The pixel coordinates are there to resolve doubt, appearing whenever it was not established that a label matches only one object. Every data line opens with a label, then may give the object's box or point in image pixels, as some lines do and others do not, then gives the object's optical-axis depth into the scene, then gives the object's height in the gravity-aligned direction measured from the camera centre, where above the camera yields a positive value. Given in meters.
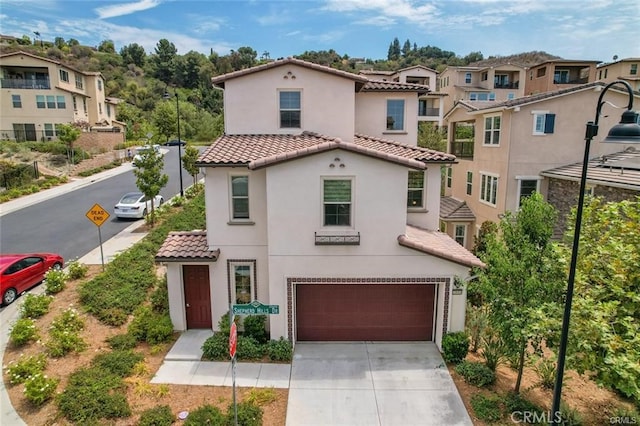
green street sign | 8.69 -3.77
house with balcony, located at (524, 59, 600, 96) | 48.22 +8.04
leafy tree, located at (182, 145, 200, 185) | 30.41 -1.62
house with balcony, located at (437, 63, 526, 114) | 55.44 +8.00
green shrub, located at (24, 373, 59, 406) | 9.28 -5.95
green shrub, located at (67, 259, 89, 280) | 15.48 -5.22
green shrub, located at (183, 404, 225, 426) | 8.79 -6.32
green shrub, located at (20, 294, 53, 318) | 12.88 -5.53
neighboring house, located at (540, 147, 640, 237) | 15.14 -1.75
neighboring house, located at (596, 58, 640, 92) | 51.88 +9.35
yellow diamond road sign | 14.95 -2.93
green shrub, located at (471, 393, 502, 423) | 9.30 -6.55
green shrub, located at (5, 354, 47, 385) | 10.05 -5.94
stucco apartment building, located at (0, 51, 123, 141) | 42.84 +4.50
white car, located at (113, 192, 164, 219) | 23.72 -4.18
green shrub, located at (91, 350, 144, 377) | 10.65 -6.19
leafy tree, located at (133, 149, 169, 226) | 21.25 -1.89
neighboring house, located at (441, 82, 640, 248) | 19.05 +0.03
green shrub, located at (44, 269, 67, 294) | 14.38 -5.28
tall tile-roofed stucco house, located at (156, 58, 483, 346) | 11.74 -2.86
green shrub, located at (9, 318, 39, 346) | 11.49 -5.71
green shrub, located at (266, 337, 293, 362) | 11.79 -6.40
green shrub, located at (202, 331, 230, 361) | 11.81 -6.35
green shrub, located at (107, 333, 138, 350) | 11.84 -6.18
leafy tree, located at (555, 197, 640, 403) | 7.05 -3.27
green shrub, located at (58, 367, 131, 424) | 8.95 -6.16
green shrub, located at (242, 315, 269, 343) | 12.42 -5.97
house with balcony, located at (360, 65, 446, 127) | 46.99 +7.30
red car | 14.14 -5.08
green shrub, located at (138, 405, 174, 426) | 8.86 -6.36
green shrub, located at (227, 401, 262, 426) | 8.90 -6.38
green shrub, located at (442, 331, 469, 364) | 11.64 -6.22
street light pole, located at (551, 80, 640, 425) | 6.34 -1.06
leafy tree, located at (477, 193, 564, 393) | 8.96 -3.22
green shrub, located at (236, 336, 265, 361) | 11.85 -6.41
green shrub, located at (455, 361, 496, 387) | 10.58 -6.45
